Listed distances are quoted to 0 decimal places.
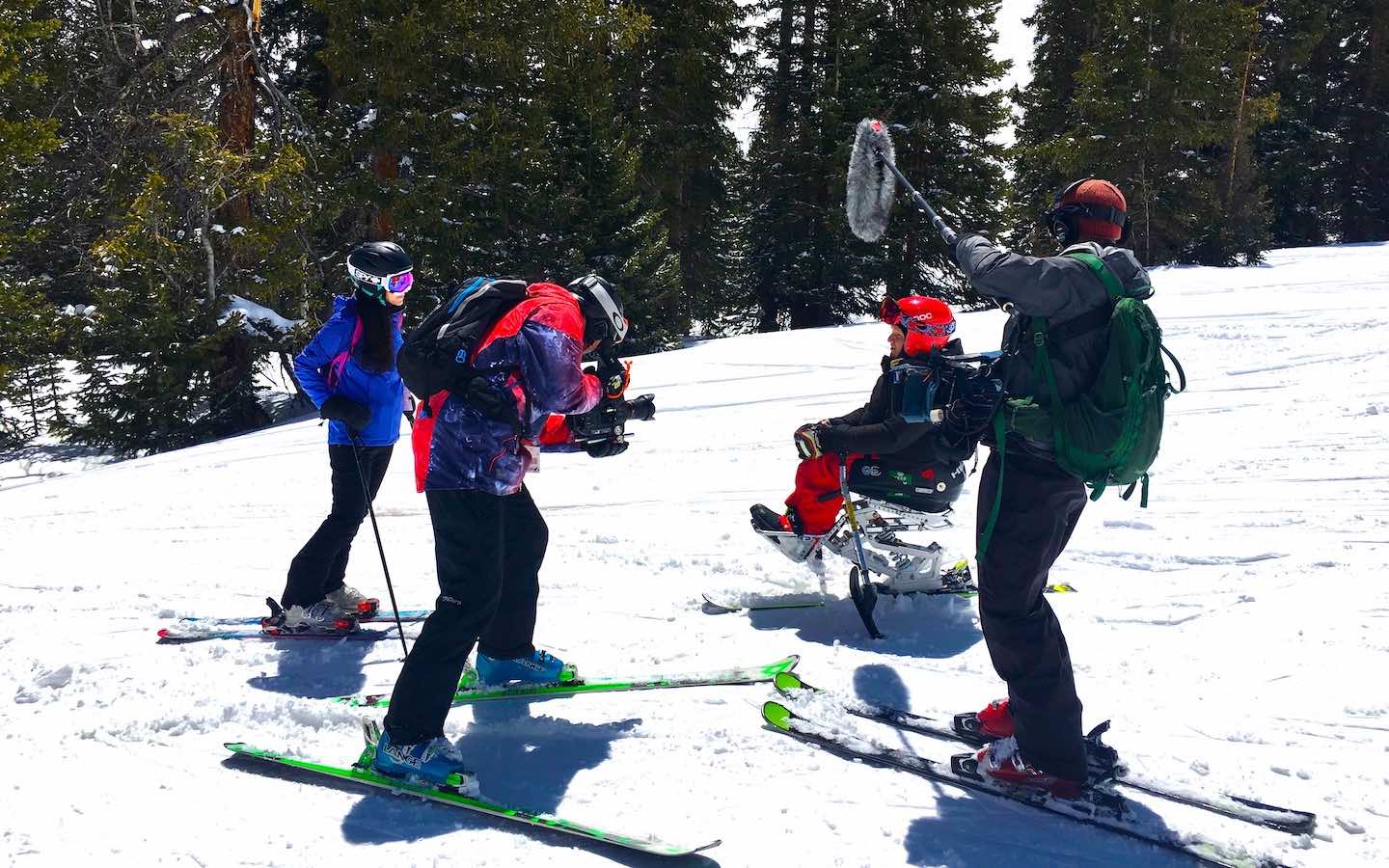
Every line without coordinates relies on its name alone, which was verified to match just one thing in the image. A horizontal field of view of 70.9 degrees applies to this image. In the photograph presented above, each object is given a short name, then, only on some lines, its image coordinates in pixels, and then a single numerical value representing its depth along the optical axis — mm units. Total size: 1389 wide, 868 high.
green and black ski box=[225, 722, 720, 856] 3084
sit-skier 4844
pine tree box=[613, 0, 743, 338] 22156
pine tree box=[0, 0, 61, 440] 14930
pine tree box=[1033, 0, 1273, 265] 24984
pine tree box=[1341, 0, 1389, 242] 33625
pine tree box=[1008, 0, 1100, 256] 30062
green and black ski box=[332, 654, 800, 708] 4266
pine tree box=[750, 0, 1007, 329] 22109
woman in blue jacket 4660
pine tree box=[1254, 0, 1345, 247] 33812
